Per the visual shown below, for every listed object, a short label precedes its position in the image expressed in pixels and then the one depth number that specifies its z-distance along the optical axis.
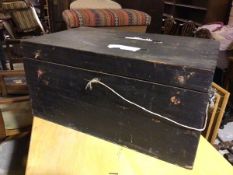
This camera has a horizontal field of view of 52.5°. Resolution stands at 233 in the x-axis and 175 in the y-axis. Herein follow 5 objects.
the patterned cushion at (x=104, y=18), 1.85
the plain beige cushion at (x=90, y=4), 2.28
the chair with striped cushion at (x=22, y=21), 2.89
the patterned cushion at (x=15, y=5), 3.02
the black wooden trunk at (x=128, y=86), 0.62
